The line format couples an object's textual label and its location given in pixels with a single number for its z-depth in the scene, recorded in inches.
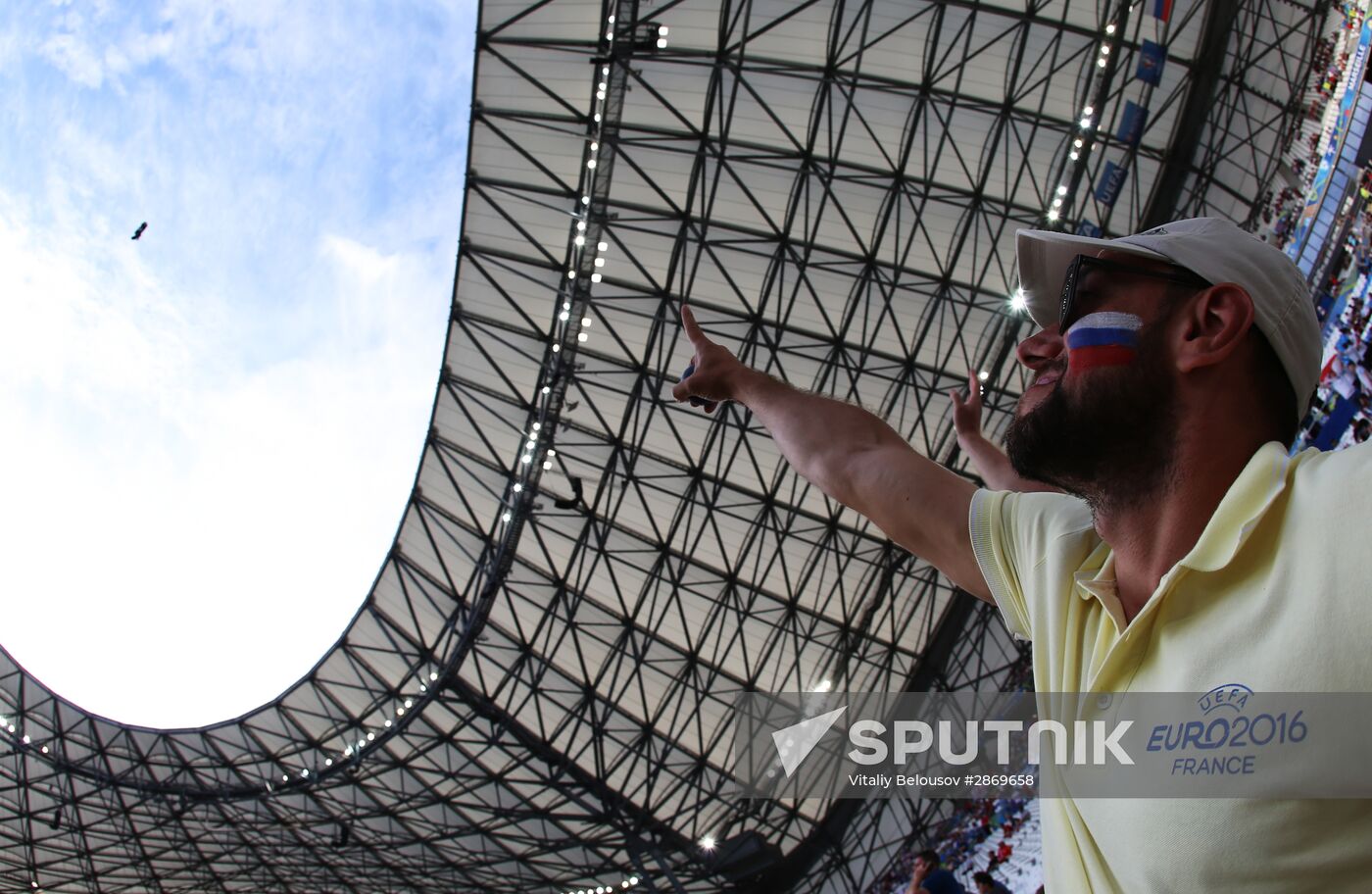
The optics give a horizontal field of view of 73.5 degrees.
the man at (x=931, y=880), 315.6
